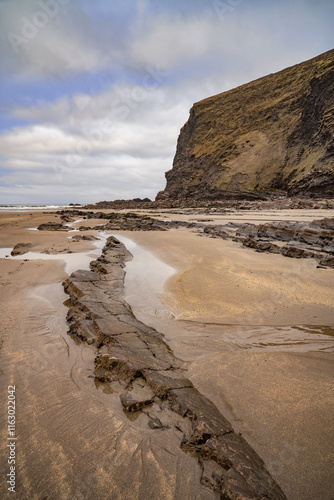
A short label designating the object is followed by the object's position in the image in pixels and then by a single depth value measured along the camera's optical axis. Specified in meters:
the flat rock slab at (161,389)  1.56
